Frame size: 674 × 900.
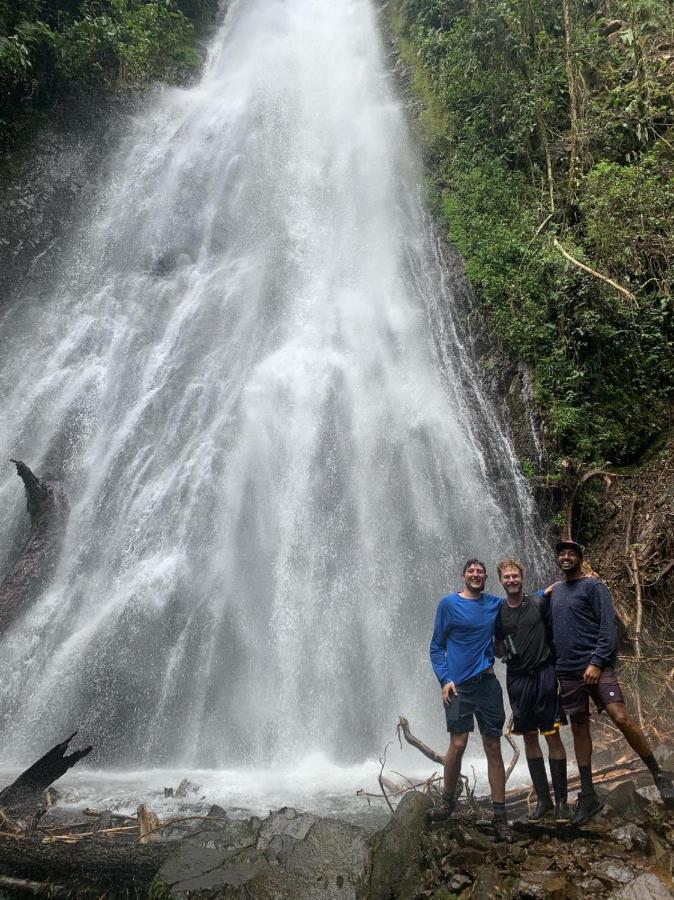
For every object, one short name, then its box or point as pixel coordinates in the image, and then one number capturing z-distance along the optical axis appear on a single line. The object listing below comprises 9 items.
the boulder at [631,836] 2.95
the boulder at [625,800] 3.34
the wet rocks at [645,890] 2.55
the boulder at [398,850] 2.97
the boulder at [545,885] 2.71
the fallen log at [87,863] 3.27
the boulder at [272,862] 3.02
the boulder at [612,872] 2.73
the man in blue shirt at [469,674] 3.66
